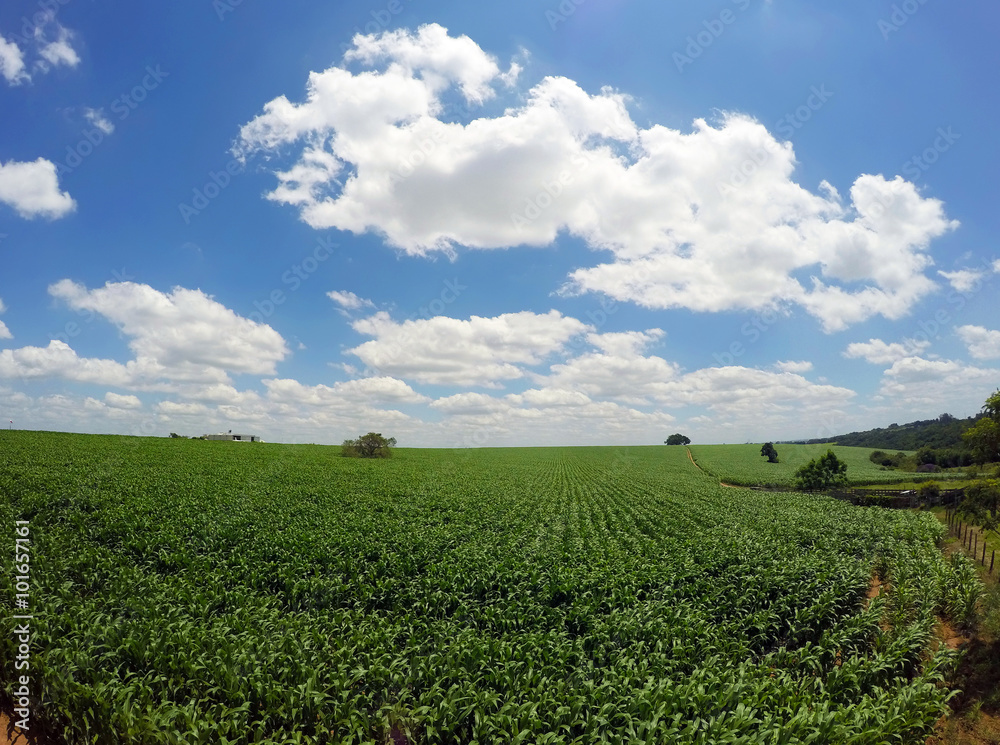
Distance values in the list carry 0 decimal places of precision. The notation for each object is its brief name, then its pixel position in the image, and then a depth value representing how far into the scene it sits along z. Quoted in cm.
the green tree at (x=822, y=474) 6056
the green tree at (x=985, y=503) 1316
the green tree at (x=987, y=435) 1368
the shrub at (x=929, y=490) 4019
